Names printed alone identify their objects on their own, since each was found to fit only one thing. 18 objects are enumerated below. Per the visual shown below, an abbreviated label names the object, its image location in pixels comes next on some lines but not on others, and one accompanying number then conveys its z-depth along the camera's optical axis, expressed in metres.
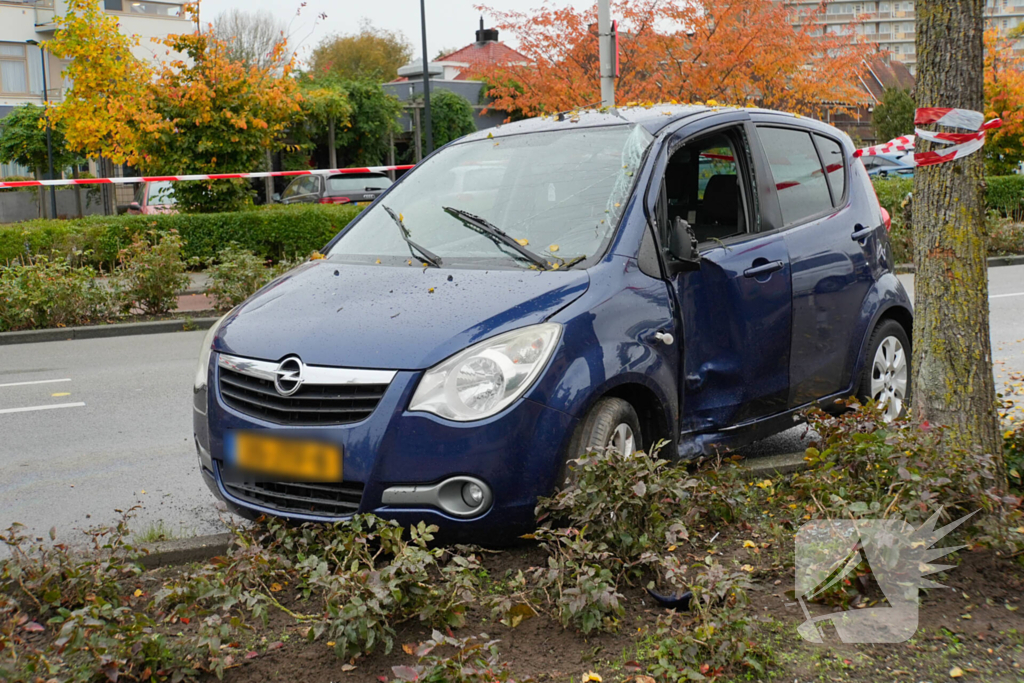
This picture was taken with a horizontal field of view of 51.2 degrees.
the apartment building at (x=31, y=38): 49.56
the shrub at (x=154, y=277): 12.83
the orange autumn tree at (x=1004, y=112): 24.16
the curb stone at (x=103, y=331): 11.81
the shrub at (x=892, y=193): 18.84
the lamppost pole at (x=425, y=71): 33.50
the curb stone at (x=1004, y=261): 18.30
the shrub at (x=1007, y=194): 22.19
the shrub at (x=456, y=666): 2.66
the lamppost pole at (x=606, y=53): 14.32
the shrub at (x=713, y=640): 2.81
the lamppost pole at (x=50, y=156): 32.69
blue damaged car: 3.68
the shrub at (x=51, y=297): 11.88
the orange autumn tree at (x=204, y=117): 17.00
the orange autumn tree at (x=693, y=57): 22.33
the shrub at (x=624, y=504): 3.43
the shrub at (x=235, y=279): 12.88
